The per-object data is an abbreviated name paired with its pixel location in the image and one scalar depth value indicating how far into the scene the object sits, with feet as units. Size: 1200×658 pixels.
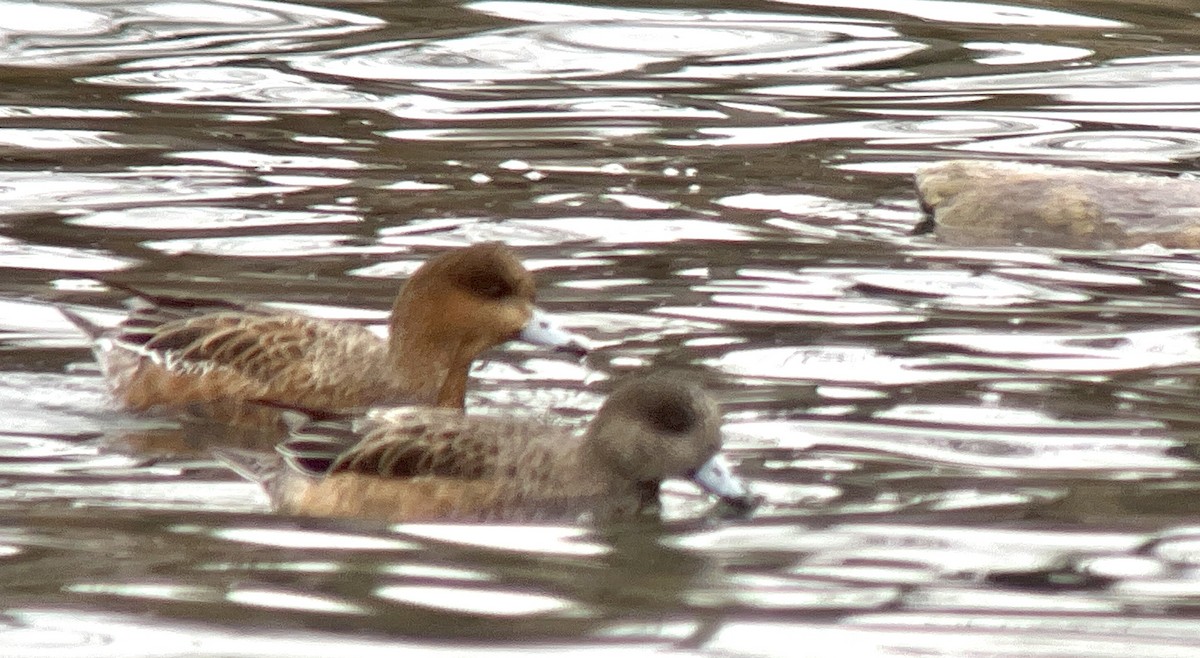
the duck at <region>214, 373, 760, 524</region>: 44.57
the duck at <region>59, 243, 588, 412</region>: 52.85
